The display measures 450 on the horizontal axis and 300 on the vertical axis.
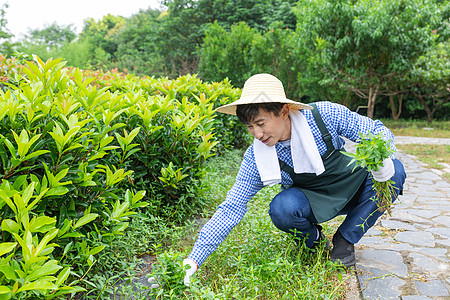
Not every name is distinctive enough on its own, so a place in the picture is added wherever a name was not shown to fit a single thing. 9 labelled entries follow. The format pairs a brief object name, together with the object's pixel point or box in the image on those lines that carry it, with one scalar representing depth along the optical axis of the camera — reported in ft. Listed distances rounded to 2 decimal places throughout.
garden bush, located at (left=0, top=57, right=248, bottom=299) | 4.67
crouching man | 7.45
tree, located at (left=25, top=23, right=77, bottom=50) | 175.01
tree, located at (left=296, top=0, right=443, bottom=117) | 35.88
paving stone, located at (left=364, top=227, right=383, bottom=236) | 11.32
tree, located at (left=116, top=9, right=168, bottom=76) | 69.13
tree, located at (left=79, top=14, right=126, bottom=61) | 102.58
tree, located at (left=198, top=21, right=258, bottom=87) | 46.75
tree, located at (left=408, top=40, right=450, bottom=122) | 42.01
